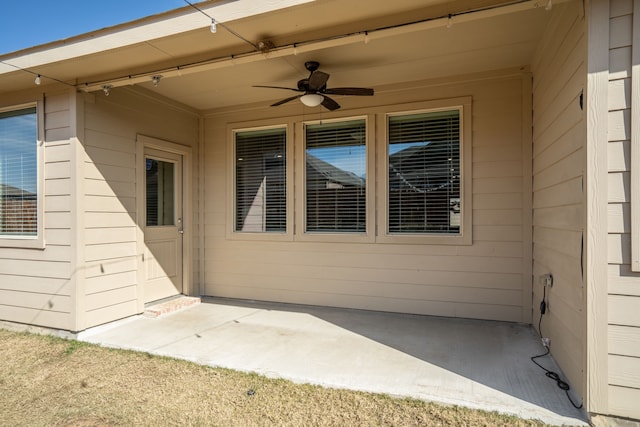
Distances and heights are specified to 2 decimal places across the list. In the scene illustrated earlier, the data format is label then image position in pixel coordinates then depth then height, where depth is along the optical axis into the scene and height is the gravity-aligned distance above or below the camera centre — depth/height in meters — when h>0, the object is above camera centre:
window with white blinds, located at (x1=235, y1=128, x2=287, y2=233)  4.85 +0.45
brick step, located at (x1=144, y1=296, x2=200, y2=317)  4.20 -1.15
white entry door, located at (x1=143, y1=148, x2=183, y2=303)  4.40 -0.14
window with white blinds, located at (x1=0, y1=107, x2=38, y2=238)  3.81 +0.45
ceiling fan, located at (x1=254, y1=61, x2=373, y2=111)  3.30 +1.19
